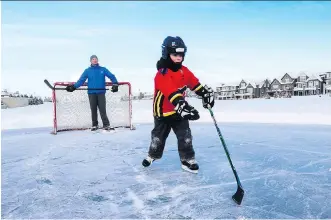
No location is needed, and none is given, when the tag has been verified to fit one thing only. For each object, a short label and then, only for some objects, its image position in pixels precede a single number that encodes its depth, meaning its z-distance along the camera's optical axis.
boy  2.74
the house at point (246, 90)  64.12
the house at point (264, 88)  60.00
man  6.45
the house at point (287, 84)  53.81
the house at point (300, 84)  52.55
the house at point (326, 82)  47.16
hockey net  7.25
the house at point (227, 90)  71.81
